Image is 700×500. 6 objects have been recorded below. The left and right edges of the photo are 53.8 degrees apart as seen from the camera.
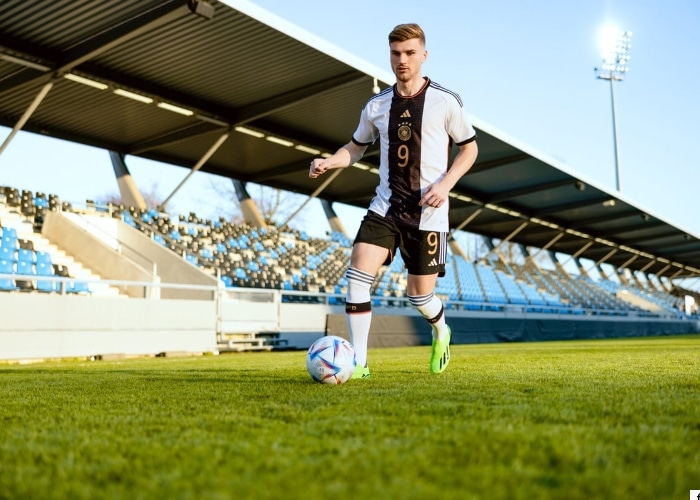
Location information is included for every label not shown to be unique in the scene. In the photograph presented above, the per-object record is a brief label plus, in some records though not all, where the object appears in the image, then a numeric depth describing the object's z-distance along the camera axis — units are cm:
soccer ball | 441
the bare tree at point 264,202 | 4081
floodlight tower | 4284
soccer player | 483
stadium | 194
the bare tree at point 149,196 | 4712
